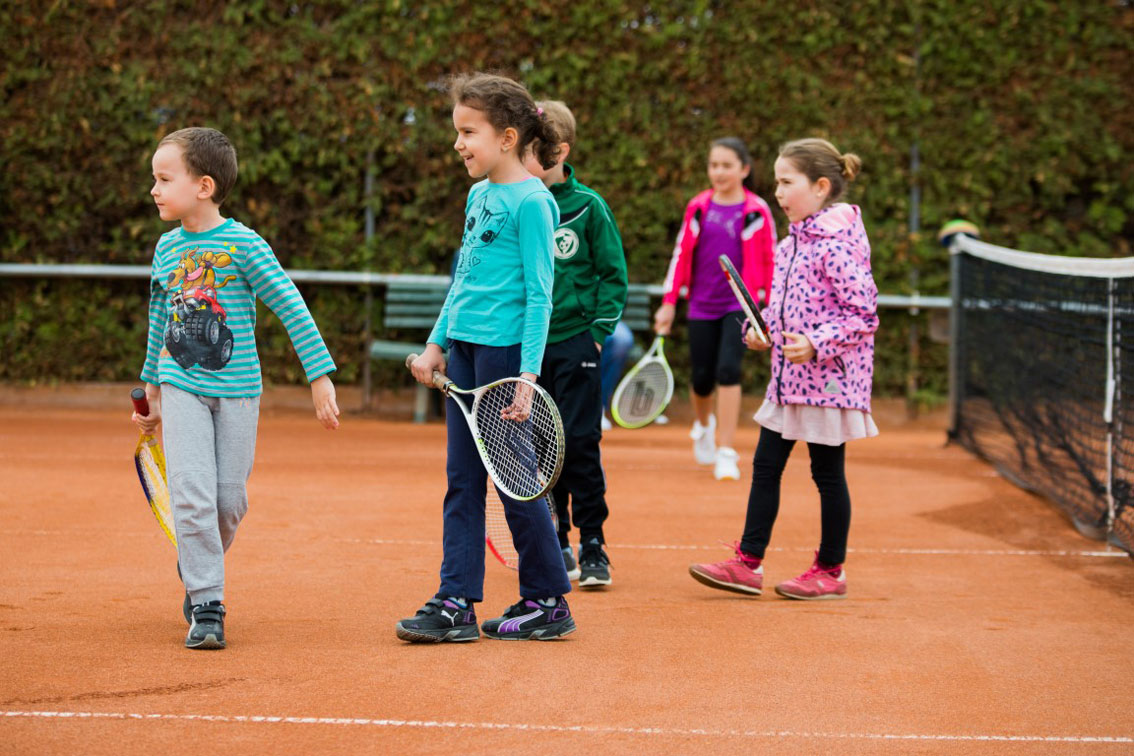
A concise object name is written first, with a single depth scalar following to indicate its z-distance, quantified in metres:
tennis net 12.65
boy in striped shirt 7.90
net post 19.77
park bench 21.05
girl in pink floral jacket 9.50
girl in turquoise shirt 8.02
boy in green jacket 9.88
